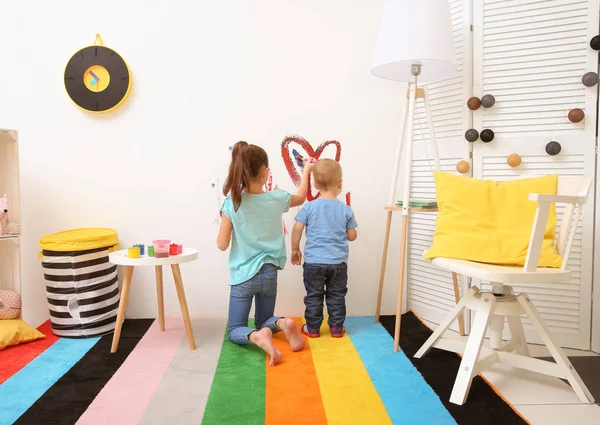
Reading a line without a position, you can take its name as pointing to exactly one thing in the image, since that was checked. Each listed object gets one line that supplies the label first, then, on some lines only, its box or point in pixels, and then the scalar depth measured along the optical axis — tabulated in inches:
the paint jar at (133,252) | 87.4
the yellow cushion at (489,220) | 77.0
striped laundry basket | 97.9
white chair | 68.3
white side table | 85.4
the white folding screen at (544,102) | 92.8
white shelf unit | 99.6
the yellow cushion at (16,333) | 91.2
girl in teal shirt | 91.3
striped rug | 64.9
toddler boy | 98.7
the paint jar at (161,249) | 88.2
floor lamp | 89.6
